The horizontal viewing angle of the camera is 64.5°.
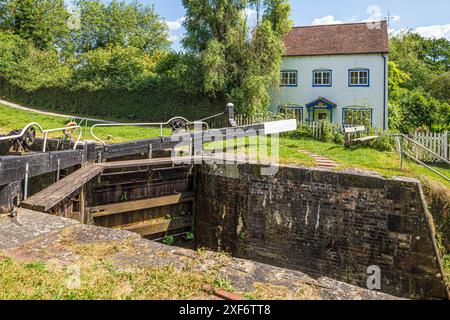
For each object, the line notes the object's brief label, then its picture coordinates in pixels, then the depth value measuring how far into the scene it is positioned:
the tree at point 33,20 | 35.53
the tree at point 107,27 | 41.41
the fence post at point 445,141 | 13.02
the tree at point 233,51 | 19.20
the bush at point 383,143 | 12.85
